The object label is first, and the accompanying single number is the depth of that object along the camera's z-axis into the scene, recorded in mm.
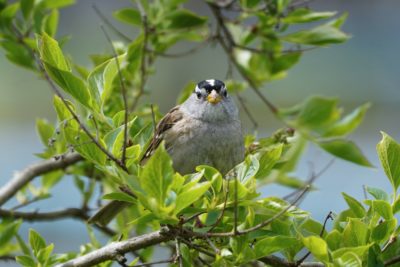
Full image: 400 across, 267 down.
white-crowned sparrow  4898
